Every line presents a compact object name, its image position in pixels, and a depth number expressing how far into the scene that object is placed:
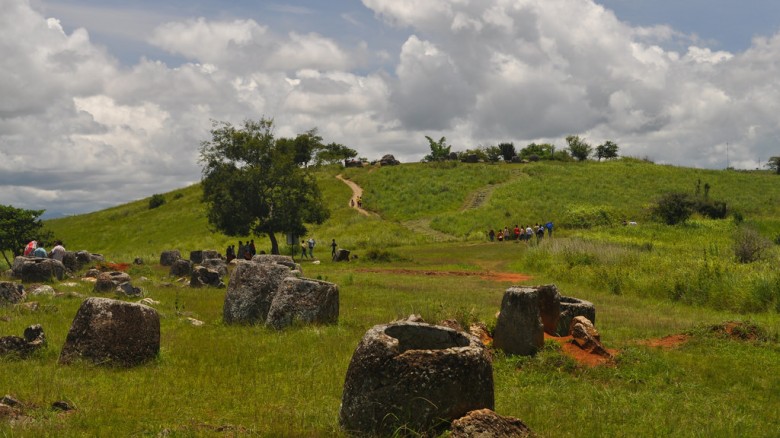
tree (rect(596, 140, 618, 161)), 138.88
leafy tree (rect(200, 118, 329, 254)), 49.94
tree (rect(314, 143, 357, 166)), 132.11
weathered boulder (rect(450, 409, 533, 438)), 7.57
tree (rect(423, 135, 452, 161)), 122.75
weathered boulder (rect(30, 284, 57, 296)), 22.12
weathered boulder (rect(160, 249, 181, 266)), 43.31
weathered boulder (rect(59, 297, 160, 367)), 11.98
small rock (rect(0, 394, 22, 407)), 8.77
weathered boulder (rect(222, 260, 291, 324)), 17.73
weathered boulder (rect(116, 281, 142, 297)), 22.69
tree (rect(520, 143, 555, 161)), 134.62
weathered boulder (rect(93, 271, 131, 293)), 23.95
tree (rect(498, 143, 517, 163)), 127.79
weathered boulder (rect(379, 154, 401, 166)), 113.38
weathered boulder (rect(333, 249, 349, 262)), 45.47
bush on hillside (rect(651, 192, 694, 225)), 63.00
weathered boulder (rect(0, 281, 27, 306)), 18.70
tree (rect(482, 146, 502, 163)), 123.25
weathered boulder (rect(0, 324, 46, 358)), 12.23
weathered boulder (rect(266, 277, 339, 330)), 16.59
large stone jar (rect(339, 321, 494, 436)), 7.95
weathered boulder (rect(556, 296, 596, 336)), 16.42
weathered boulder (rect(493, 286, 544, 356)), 13.78
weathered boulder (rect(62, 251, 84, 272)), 34.88
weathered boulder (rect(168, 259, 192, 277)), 33.28
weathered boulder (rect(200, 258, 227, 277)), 33.36
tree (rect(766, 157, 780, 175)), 125.75
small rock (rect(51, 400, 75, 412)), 9.15
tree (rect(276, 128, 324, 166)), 83.25
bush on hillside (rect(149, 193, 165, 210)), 96.81
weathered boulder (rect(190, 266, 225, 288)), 27.27
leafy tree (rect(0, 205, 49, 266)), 47.00
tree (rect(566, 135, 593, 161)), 132.62
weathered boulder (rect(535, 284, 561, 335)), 16.30
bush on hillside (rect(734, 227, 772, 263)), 33.47
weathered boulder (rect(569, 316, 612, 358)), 13.79
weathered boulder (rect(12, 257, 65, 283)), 27.70
